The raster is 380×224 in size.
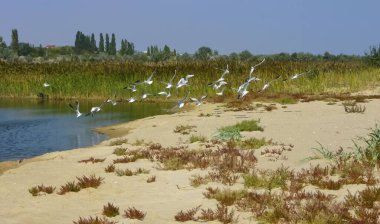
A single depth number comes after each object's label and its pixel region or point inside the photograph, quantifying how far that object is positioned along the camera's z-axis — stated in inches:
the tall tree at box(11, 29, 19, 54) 5085.6
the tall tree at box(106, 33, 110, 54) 6151.6
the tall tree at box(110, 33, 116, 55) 6107.3
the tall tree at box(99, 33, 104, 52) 6173.7
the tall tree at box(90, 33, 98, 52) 6318.9
